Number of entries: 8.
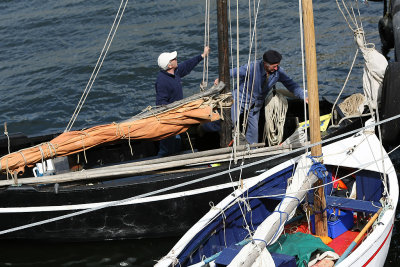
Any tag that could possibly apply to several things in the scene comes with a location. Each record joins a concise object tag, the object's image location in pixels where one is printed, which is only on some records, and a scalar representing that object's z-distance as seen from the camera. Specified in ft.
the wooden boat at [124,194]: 61.57
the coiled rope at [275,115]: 69.10
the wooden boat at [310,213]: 47.11
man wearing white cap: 67.77
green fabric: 49.60
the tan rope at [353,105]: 67.36
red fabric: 53.06
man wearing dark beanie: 66.49
